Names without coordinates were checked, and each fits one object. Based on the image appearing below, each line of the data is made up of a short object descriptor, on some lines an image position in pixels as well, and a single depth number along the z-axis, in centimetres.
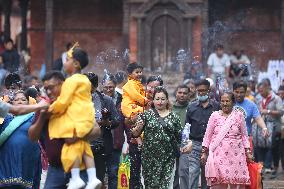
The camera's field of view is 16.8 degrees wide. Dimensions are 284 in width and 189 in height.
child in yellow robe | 896
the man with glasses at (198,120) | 1427
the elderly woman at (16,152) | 1065
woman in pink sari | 1279
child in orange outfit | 1334
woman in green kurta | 1212
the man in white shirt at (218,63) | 2750
